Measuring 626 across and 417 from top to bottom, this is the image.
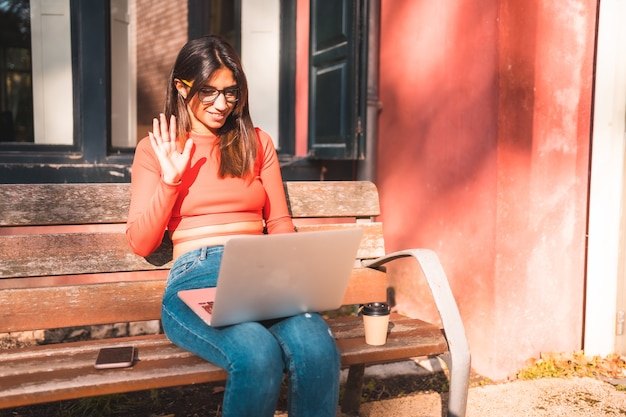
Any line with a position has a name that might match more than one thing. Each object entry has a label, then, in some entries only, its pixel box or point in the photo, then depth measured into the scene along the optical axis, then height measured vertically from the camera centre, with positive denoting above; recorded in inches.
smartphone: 77.1 -25.0
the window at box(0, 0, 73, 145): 172.6 +18.6
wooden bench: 77.4 -22.2
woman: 73.6 -9.5
